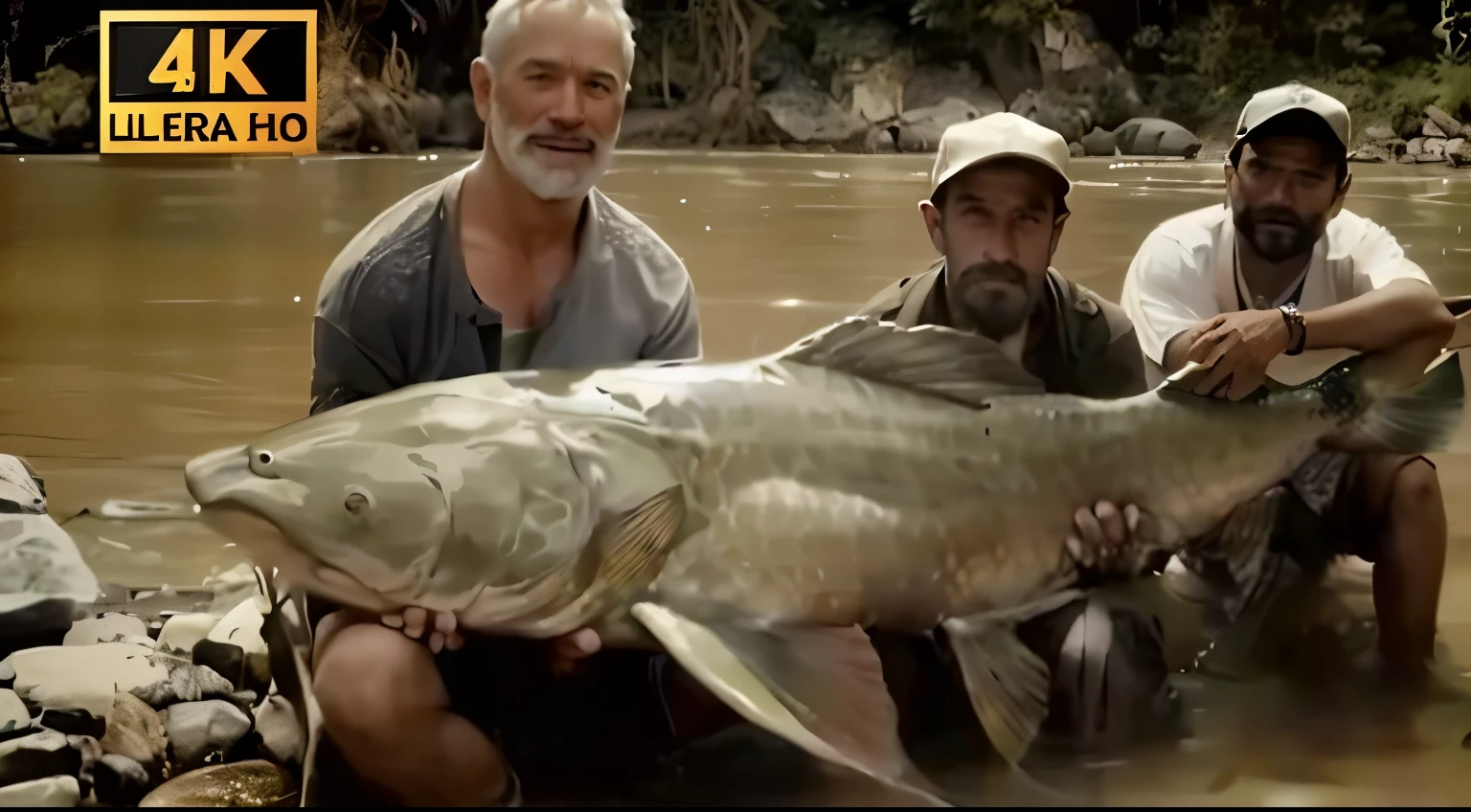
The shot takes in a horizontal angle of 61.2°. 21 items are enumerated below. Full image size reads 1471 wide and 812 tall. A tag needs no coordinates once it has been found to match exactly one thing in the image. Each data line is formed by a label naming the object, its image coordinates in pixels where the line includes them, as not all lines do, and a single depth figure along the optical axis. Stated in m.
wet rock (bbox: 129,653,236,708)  1.91
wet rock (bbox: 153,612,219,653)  2.05
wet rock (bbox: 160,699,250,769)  1.86
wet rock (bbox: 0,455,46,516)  2.10
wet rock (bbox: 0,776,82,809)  1.74
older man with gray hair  1.71
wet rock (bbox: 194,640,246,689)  2.00
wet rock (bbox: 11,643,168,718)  1.88
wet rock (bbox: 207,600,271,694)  2.01
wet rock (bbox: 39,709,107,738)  1.83
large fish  1.54
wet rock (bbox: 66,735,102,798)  1.77
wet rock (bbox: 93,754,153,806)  1.77
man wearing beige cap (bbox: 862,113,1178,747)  1.85
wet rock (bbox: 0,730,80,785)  1.76
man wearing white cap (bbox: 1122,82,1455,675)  1.87
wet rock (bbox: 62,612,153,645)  2.04
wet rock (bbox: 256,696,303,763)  1.87
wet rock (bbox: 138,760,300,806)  1.79
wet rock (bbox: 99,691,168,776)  1.82
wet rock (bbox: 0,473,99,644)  2.00
